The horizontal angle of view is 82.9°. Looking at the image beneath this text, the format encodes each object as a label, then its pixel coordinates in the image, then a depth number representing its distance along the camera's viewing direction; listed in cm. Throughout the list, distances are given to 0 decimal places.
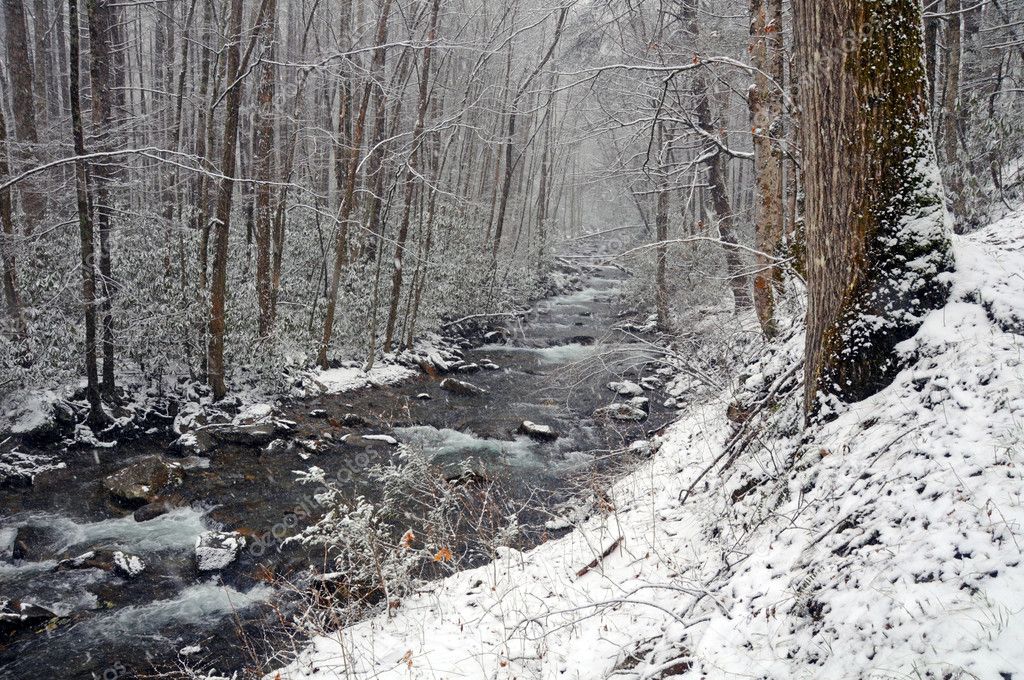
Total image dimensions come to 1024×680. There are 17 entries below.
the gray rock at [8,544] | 651
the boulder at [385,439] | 1030
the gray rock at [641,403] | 1169
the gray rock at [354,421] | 1103
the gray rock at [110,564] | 641
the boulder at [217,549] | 662
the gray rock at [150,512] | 753
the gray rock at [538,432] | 1057
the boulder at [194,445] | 922
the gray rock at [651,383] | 1336
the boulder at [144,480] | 777
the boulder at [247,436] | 982
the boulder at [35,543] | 659
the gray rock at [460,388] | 1320
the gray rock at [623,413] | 1102
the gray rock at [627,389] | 1269
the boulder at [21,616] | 536
